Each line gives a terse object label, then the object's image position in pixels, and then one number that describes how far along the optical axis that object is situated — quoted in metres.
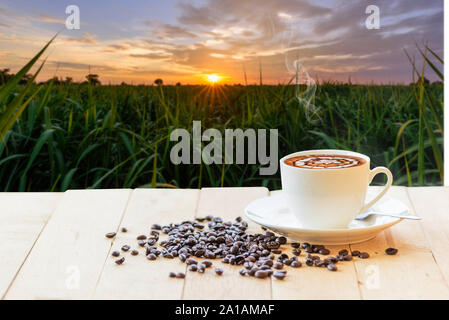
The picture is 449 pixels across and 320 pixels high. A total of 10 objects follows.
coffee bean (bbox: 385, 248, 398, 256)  0.74
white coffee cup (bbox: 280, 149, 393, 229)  0.76
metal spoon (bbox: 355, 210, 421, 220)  0.77
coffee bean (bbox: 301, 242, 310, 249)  0.77
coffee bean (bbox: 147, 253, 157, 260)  0.74
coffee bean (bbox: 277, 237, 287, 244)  0.80
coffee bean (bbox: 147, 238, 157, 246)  0.80
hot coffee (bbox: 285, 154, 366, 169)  0.78
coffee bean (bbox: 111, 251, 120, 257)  0.75
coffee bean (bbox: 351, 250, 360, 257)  0.74
